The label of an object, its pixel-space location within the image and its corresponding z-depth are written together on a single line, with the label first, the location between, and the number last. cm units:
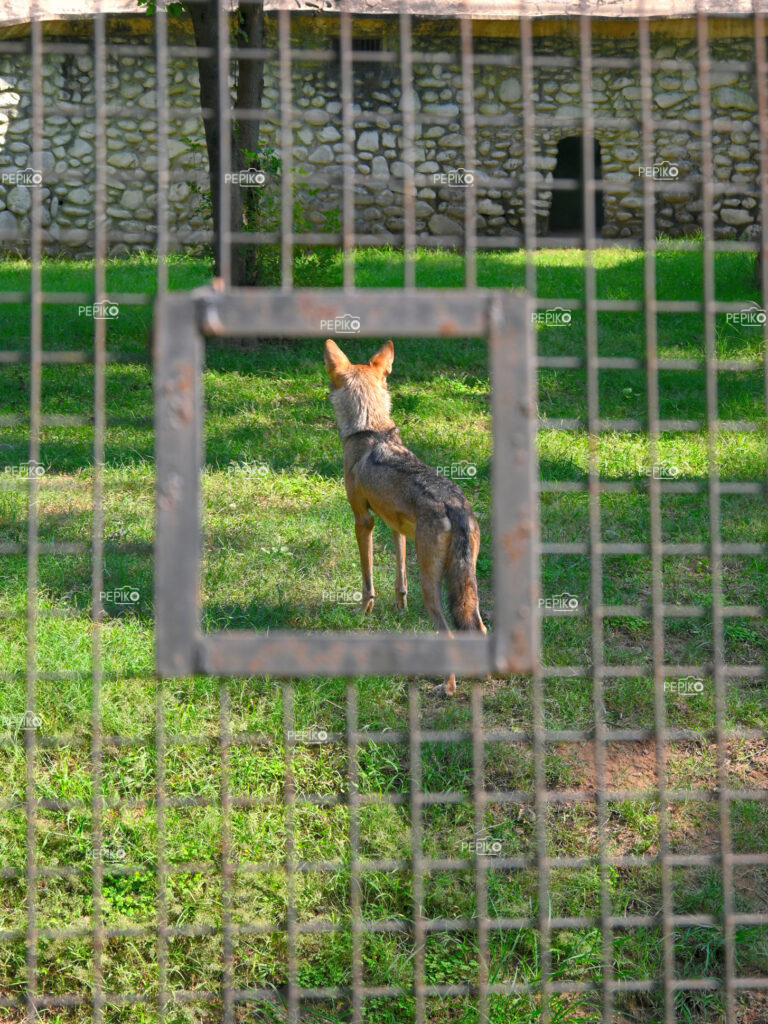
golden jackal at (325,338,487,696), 1050
